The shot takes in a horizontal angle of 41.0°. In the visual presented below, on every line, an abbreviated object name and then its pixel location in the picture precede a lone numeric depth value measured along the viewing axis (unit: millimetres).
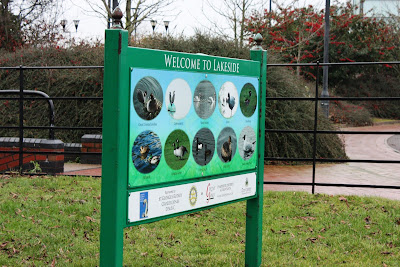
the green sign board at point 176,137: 3178
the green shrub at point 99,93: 11641
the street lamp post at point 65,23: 25972
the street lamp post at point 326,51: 21369
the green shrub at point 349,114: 26594
